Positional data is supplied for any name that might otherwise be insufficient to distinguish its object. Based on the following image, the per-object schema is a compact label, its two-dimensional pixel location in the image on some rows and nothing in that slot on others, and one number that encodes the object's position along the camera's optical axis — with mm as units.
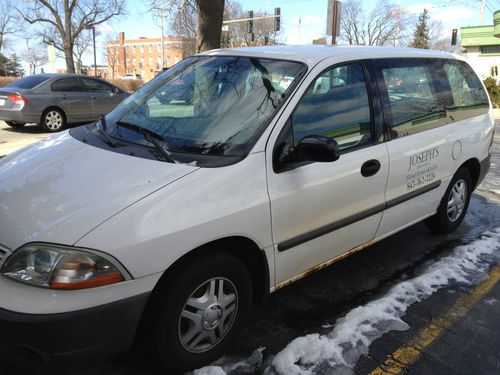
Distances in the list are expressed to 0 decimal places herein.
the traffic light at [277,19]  24891
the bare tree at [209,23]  8984
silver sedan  11062
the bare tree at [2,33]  51531
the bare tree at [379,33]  44094
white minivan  2105
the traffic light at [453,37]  24516
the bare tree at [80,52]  59900
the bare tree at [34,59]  83062
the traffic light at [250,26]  24728
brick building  99875
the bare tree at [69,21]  34656
